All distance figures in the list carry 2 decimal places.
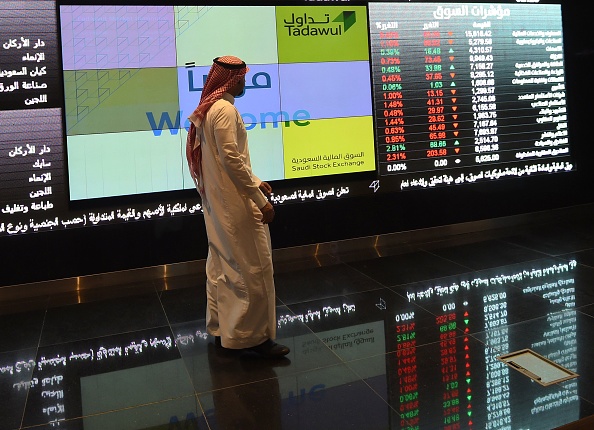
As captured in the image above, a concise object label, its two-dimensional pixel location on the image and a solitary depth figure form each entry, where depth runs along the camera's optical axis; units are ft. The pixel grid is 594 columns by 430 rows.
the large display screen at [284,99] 15.94
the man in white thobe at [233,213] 10.92
